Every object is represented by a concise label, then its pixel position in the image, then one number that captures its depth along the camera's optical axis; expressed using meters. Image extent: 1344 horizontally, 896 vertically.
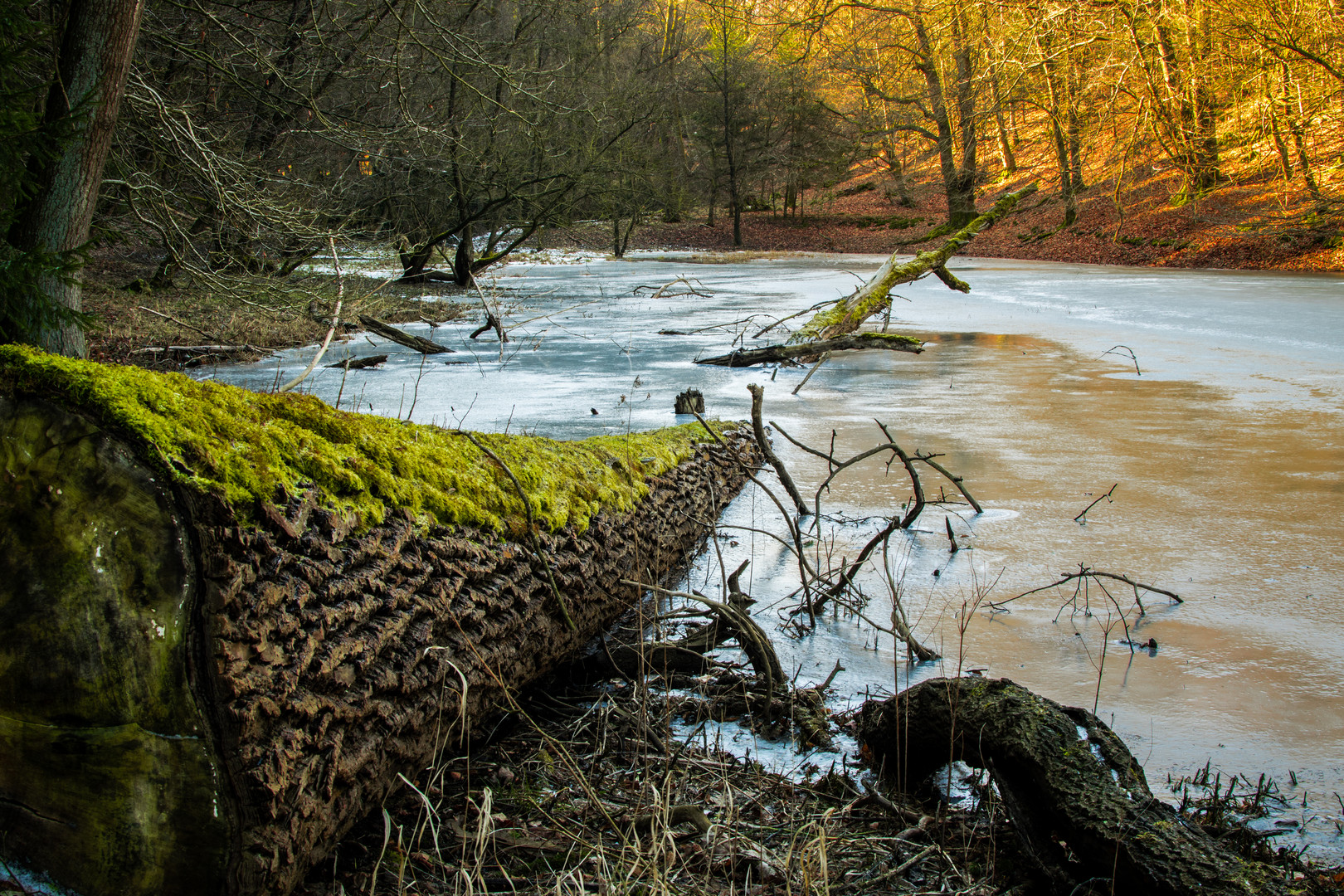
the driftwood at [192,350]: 9.32
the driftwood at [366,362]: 10.00
